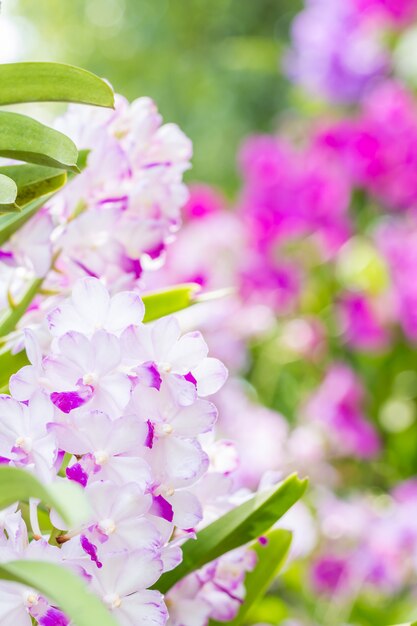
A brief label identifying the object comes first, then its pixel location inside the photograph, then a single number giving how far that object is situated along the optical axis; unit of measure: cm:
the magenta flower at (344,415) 177
